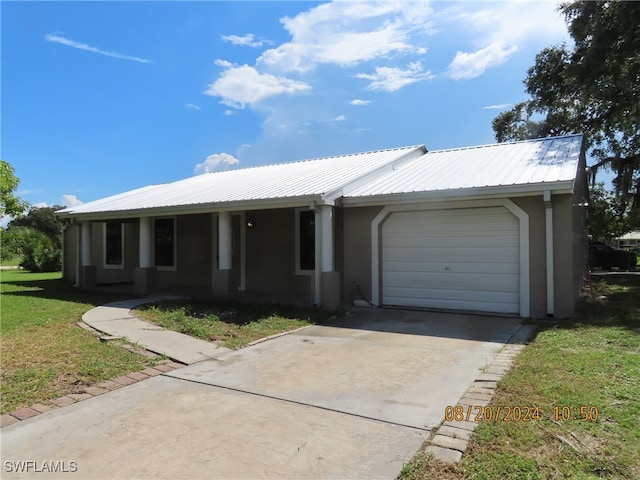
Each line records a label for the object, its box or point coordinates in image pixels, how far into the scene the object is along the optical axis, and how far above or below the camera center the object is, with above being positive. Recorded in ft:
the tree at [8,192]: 33.81 +4.90
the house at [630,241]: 169.68 +1.80
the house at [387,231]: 26.86 +1.27
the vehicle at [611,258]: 81.46 -2.50
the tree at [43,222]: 196.95 +12.83
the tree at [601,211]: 96.37 +8.23
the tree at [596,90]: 41.04 +18.87
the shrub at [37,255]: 75.31 -1.09
